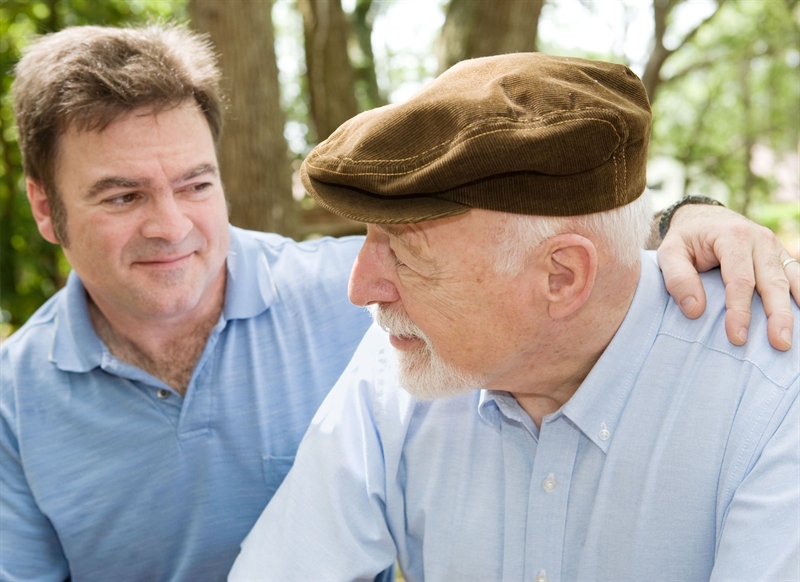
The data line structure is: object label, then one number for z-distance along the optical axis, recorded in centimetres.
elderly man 141
